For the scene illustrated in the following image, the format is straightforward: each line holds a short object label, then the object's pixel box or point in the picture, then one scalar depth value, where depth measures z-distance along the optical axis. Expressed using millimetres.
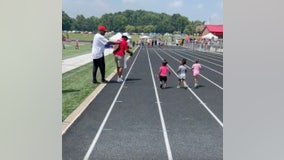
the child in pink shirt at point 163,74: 13812
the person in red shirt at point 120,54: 15281
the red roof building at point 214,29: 84688
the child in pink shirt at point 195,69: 14286
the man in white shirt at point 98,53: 14408
